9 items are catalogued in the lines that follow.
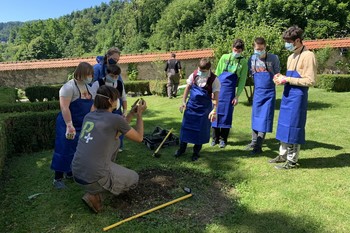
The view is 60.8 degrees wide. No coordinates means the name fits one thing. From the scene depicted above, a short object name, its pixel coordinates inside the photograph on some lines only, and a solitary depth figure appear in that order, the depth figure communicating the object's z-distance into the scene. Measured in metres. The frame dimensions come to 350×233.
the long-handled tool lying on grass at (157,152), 5.51
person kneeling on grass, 3.31
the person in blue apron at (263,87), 5.27
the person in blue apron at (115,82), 4.62
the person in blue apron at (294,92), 4.32
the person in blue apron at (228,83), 5.78
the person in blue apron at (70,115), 3.95
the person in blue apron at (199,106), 5.01
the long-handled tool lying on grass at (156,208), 3.32
